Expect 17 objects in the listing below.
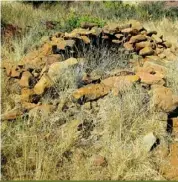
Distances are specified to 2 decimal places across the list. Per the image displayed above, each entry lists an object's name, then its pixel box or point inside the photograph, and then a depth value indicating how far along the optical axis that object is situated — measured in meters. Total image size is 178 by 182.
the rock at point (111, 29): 7.30
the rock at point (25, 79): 5.22
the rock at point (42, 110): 4.52
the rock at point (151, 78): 5.37
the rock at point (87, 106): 4.89
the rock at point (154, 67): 5.98
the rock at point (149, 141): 4.17
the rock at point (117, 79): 5.26
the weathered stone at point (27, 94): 4.98
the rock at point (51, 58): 6.00
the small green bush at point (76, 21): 8.70
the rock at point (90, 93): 4.99
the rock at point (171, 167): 3.99
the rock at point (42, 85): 5.06
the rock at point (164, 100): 4.75
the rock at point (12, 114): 4.44
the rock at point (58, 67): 5.31
